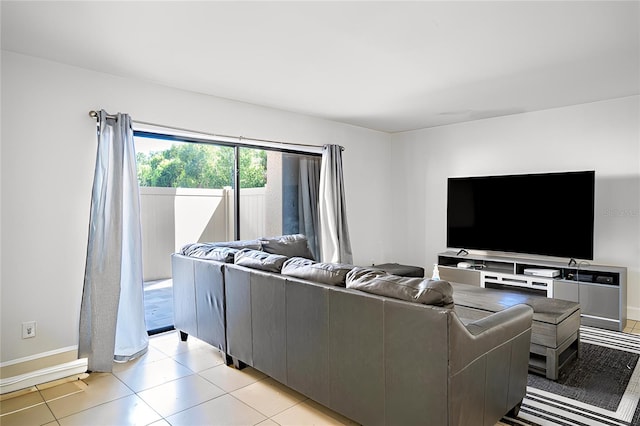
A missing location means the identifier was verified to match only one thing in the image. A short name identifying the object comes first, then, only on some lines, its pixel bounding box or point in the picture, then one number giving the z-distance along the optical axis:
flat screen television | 4.16
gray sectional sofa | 1.70
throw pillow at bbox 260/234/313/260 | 3.88
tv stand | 3.86
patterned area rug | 2.29
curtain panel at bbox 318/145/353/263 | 5.16
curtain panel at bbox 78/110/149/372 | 3.05
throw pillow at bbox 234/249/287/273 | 2.62
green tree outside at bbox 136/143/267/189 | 3.81
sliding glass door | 3.84
